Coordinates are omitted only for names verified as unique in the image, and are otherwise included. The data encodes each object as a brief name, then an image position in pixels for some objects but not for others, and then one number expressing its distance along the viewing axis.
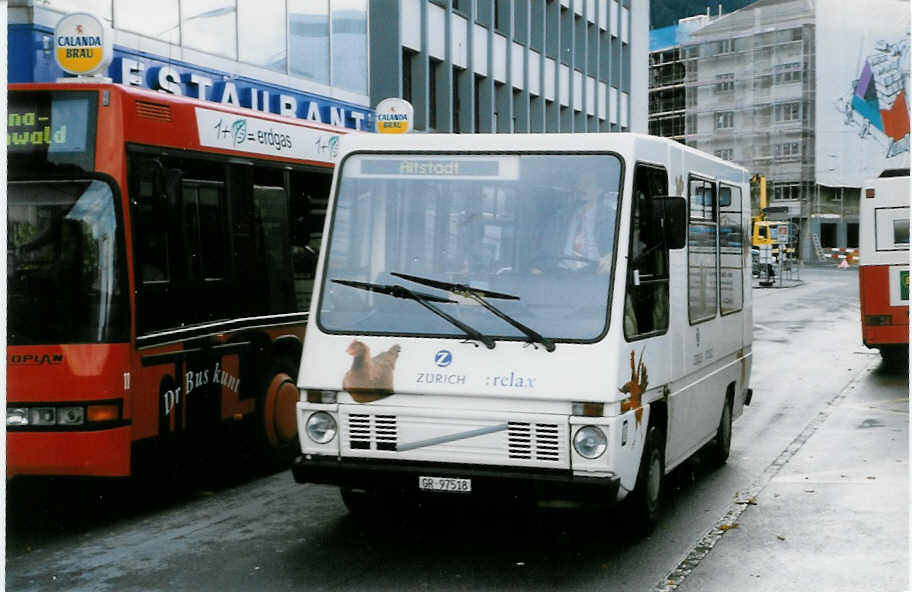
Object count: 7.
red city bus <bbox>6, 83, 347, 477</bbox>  8.25
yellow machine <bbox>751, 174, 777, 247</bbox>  62.31
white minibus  7.16
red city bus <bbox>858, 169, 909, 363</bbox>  19.31
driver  7.47
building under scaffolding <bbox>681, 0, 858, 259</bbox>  100.75
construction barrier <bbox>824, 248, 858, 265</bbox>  85.12
